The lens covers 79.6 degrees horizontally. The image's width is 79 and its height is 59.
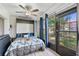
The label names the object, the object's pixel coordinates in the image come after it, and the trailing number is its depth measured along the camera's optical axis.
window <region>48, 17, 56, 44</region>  1.63
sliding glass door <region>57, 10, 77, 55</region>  1.10
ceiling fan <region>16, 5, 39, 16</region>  1.25
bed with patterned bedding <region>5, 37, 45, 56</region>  1.06
